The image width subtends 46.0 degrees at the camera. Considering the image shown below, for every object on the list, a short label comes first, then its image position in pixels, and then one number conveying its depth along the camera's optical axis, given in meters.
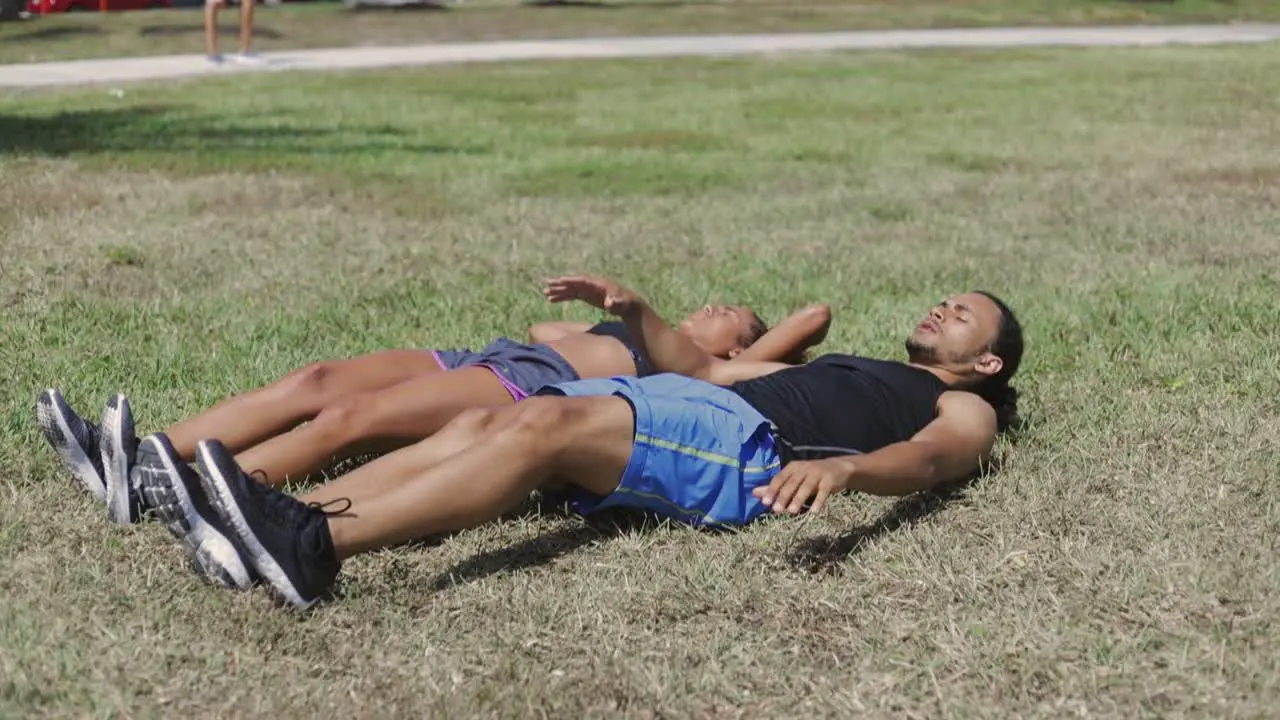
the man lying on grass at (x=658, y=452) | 3.43
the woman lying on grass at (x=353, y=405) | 4.07
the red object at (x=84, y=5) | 25.78
